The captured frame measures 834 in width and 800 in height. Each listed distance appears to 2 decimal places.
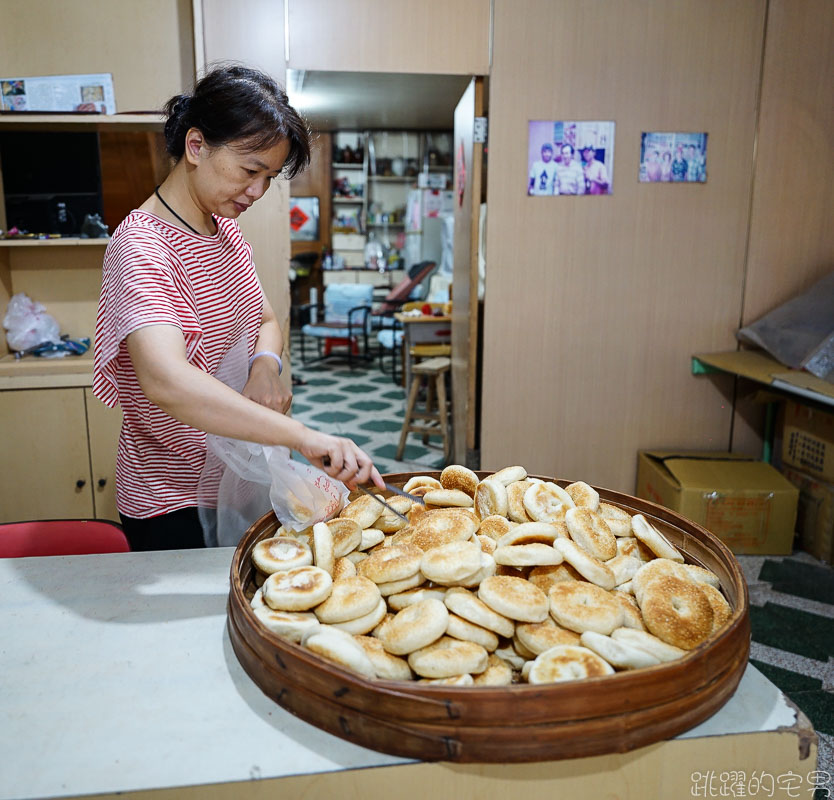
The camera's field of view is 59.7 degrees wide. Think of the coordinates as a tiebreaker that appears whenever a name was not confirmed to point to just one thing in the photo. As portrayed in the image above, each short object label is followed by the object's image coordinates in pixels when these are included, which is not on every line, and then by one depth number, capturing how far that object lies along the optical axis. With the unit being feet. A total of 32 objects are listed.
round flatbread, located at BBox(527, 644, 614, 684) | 2.89
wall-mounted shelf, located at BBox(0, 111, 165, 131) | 10.00
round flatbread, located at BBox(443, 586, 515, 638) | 3.23
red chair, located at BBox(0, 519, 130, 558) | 5.23
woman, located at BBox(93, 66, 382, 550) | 3.77
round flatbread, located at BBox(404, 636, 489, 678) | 3.00
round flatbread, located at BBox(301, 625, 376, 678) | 3.00
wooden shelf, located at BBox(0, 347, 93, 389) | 9.79
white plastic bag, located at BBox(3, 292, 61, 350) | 10.91
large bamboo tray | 2.71
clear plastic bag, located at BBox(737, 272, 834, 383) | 9.87
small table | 16.98
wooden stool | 14.96
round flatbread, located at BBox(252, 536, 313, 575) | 3.72
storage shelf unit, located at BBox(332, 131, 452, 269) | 31.83
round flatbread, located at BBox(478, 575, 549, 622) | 3.21
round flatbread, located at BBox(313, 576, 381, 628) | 3.32
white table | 2.76
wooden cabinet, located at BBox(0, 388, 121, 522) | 9.91
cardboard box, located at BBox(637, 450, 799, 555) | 10.42
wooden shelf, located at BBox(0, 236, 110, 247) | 10.07
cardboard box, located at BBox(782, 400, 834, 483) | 10.46
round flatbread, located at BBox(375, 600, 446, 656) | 3.10
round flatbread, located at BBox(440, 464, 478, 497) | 4.70
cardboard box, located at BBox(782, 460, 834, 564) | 10.50
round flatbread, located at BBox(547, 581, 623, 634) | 3.19
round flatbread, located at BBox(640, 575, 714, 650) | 3.17
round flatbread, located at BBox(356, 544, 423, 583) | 3.54
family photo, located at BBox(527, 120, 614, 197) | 10.74
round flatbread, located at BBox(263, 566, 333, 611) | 3.36
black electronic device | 10.93
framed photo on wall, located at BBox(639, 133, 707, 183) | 10.92
